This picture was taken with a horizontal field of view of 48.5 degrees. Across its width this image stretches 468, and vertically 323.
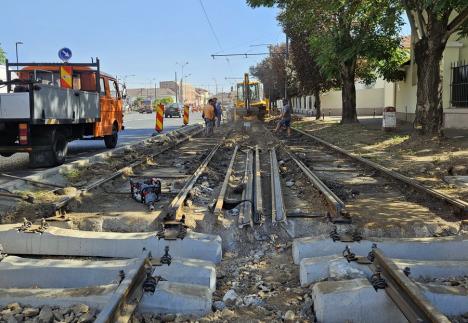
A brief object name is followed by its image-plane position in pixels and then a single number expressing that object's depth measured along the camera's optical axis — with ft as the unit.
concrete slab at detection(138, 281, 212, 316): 13.62
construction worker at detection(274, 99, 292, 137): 79.36
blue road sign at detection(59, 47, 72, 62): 53.47
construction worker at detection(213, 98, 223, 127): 97.28
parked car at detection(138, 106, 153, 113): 256.11
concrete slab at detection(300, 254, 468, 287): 15.56
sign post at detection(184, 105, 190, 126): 111.61
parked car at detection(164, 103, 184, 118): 181.37
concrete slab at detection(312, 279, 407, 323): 13.23
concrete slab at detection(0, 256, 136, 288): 15.42
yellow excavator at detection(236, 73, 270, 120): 129.29
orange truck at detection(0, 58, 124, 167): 36.14
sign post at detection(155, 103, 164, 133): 81.35
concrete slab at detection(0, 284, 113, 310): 13.17
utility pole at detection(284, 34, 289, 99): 128.88
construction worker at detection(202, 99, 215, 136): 79.99
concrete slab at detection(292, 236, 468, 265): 17.60
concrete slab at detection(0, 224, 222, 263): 18.28
